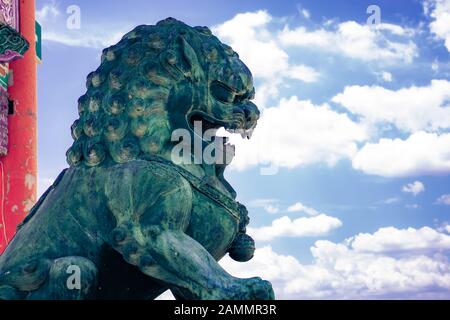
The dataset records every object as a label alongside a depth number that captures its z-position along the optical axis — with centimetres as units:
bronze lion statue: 294
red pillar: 1176
